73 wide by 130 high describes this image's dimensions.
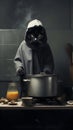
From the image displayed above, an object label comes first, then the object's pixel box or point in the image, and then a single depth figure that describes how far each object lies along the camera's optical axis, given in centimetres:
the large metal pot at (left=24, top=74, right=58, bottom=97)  230
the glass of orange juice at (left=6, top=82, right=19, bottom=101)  245
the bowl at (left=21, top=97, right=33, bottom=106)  220
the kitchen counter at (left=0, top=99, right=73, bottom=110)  218
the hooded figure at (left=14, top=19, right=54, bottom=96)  274
